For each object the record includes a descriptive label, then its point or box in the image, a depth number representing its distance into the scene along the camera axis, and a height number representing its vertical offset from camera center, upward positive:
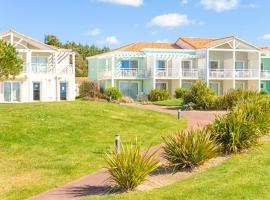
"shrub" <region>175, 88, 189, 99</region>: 45.90 -0.40
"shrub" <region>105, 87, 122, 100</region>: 44.53 -0.50
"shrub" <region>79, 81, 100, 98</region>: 46.16 -0.16
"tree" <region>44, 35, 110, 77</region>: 76.94 +6.73
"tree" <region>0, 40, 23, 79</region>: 25.18 +1.38
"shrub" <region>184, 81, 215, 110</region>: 32.19 -0.54
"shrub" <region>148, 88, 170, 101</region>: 45.50 -0.67
